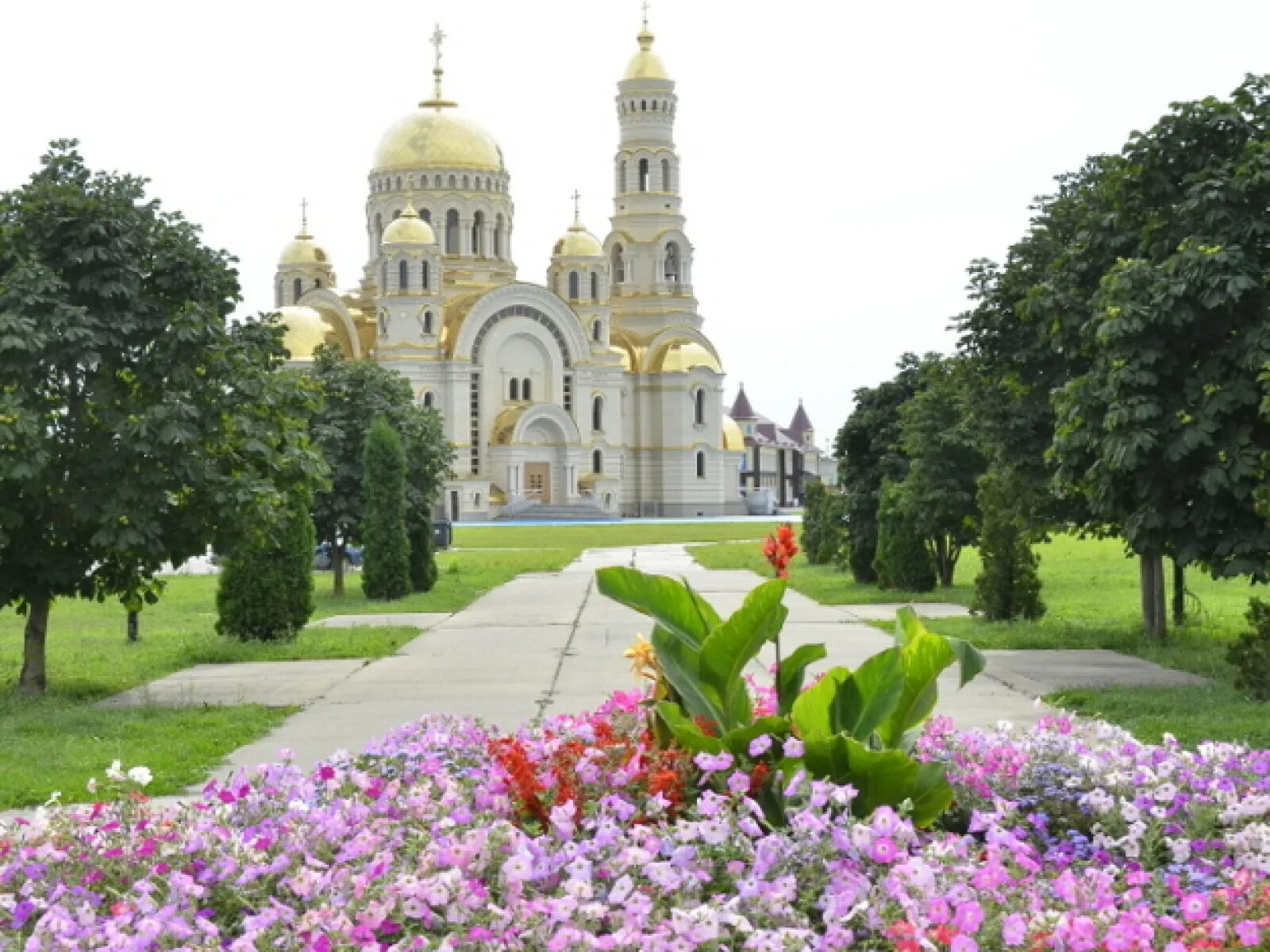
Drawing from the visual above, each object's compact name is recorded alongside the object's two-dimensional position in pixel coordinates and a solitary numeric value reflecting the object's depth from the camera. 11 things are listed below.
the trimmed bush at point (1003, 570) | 16.97
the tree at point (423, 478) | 25.56
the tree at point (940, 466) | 22.34
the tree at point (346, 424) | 25.55
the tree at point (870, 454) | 26.64
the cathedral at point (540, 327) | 79.56
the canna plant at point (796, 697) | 5.26
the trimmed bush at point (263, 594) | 16.11
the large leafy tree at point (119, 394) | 11.27
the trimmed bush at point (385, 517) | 22.59
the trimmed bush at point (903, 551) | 23.02
